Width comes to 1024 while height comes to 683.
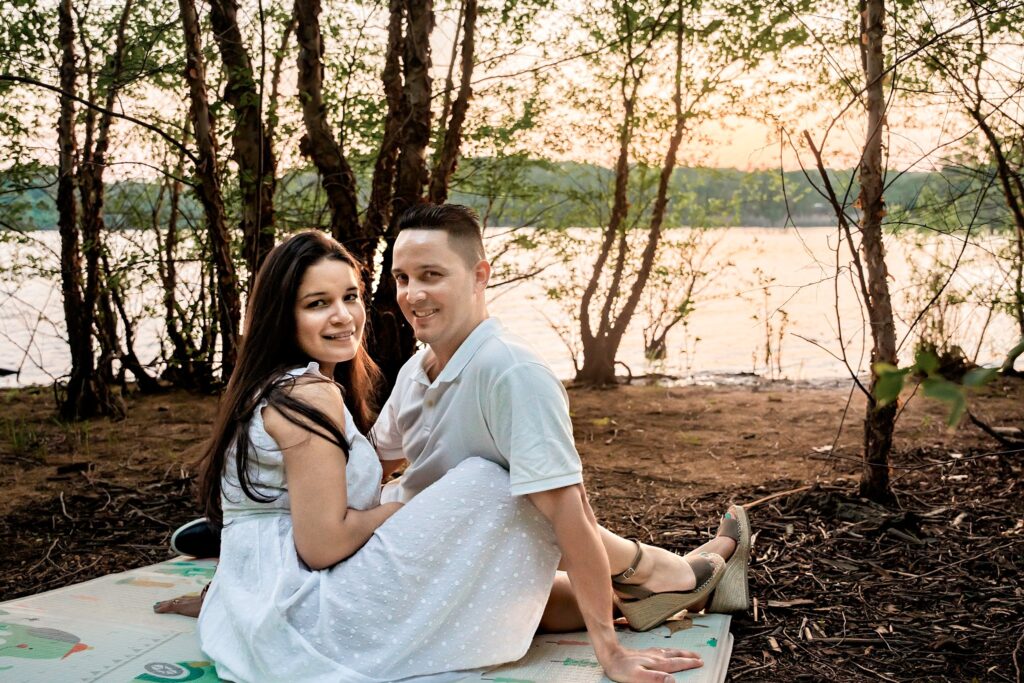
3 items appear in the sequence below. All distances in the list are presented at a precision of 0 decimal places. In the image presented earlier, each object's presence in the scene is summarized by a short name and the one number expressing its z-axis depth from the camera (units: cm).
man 253
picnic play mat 269
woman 256
